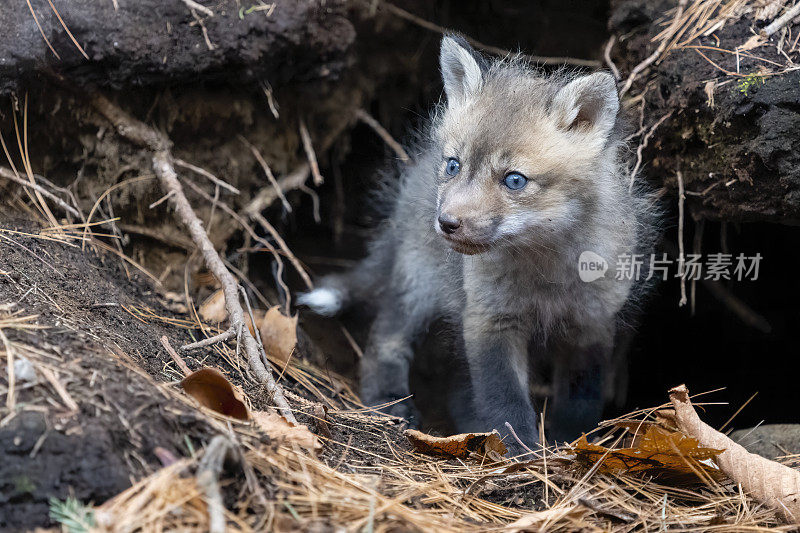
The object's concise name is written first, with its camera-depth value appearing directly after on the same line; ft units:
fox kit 8.87
